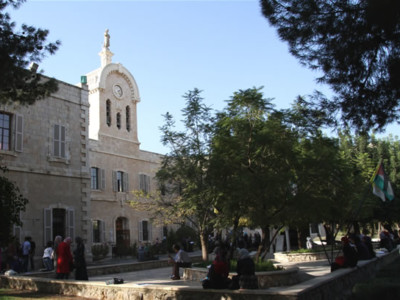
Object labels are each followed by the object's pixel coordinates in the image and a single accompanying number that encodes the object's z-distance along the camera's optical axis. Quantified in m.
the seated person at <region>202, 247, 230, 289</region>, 7.89
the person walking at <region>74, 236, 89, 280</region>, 11.15
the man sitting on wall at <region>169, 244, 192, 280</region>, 12.91
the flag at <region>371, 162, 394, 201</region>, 13.87
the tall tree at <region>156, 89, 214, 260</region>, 14.96
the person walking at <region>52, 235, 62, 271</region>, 11.94
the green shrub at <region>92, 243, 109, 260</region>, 23.73
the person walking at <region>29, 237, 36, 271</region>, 16.31
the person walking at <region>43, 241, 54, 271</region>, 15.02
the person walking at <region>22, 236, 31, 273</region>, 15.48
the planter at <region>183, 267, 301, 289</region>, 10.32
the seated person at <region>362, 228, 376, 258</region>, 14.04
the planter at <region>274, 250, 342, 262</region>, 19.17
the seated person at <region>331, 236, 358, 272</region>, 10.66
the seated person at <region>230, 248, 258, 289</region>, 7.65
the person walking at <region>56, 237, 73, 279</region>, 11.16
